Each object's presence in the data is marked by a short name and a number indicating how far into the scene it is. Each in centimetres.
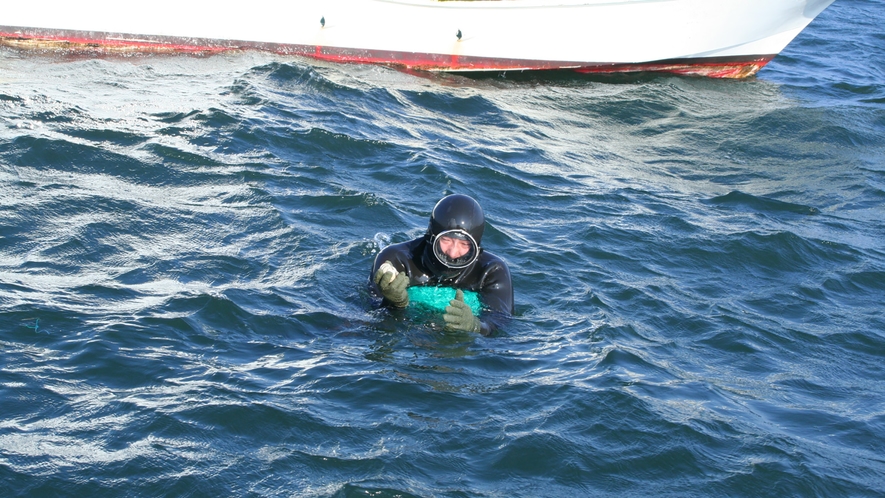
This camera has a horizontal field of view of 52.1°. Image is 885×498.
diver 594
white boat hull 1271
